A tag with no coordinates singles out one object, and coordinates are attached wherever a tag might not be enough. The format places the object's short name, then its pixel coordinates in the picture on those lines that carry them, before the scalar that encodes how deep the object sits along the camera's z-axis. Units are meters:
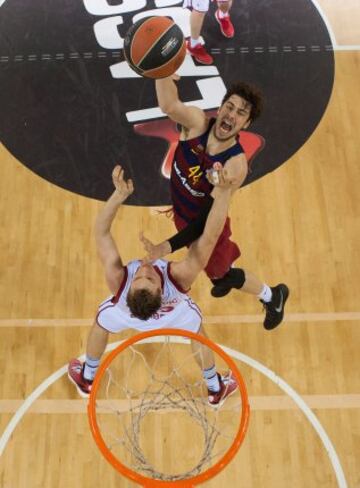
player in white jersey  4.13
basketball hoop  4.89
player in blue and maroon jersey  4.53
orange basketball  4.64
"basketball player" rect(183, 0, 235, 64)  6.94
